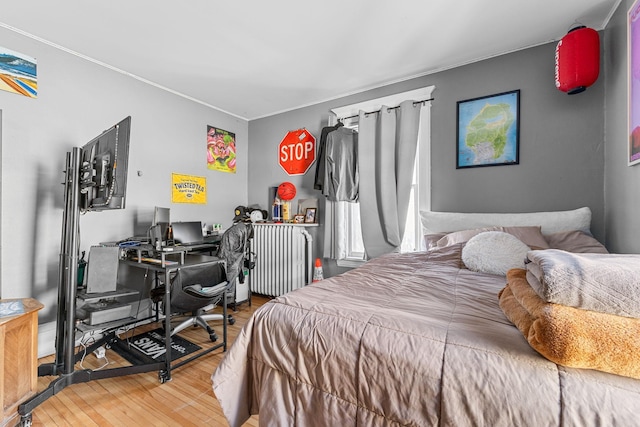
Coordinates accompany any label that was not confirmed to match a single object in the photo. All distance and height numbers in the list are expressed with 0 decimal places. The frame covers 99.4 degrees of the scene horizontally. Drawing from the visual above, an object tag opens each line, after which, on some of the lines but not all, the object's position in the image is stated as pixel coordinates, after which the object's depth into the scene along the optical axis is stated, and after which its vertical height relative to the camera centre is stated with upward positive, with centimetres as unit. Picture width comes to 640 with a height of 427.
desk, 180 -39
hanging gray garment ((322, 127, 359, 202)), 304 +59
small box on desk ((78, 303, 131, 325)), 185 -69
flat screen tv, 161 +27
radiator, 324 -50
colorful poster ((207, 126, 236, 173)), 352 +89
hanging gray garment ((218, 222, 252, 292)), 234 -29
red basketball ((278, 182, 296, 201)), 346 +33
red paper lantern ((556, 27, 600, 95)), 189 +117
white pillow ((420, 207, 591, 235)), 194 +1
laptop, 267 -20
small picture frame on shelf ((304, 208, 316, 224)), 334 +2
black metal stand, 162 -59
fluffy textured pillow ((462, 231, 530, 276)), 156 -19
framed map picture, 234 +81
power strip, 208 -107
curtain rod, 271 +118
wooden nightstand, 138 -79
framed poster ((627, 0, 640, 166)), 155 +83
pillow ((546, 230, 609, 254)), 170 -13
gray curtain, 272 +50
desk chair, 203 -58
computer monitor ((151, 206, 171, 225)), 263 -1
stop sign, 346 +86
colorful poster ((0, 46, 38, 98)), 202 +107
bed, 60 -40
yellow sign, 312 +32
